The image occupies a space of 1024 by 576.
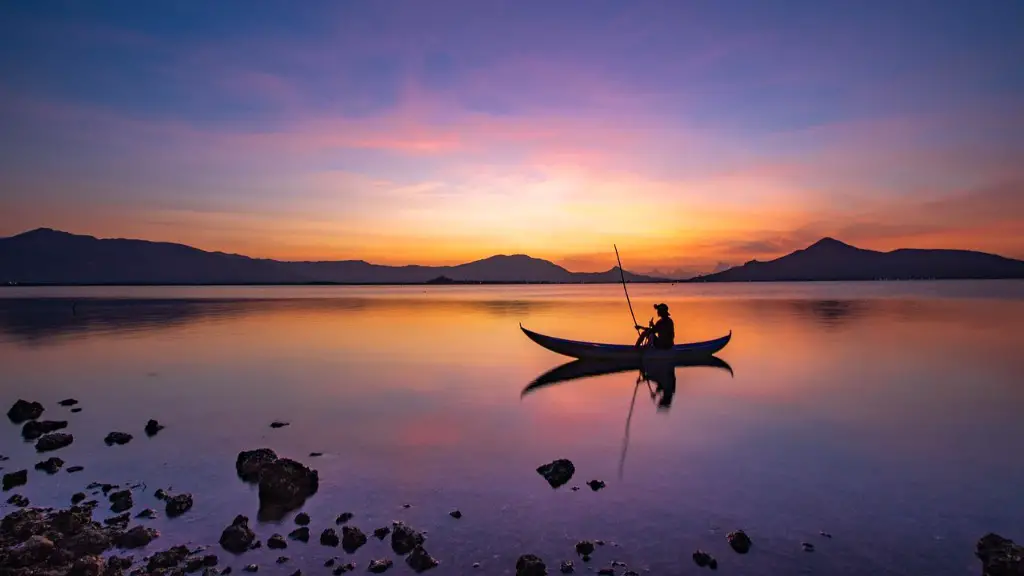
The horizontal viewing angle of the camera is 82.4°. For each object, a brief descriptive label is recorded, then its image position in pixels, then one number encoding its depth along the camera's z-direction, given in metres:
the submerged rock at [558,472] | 11.10
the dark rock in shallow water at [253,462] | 11.24
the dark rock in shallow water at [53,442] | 13.23
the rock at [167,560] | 7.61
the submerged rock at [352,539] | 8.27
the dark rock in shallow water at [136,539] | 8.26
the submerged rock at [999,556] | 7.50
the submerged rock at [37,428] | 14.33
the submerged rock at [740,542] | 8.34
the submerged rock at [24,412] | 16.02
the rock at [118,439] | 13.78
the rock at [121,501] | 9.58
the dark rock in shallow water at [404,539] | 8.20
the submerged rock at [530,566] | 7.49
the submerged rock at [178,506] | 9.49
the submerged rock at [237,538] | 8.24
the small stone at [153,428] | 14.90
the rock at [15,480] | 10.69
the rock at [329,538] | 8.40
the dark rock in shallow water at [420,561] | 7.77
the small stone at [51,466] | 11.59
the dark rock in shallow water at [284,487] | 9.82
